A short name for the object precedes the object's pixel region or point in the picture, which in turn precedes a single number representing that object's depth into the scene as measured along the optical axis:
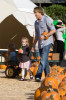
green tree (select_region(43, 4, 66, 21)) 40.99
